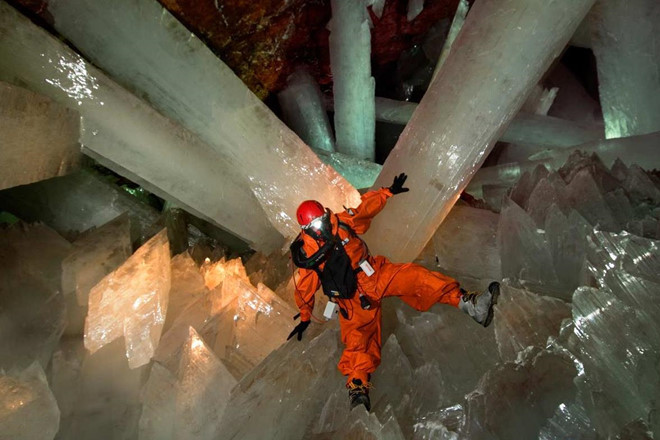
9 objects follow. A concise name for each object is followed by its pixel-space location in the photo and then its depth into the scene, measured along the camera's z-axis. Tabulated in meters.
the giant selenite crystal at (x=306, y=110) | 6.11
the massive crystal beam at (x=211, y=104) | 3.49
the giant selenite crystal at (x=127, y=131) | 3.12
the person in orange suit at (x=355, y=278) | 2.77
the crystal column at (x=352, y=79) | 5.18
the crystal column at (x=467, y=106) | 3.05
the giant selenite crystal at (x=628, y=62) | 4.65
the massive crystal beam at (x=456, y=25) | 5.63
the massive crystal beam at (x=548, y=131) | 5.46
